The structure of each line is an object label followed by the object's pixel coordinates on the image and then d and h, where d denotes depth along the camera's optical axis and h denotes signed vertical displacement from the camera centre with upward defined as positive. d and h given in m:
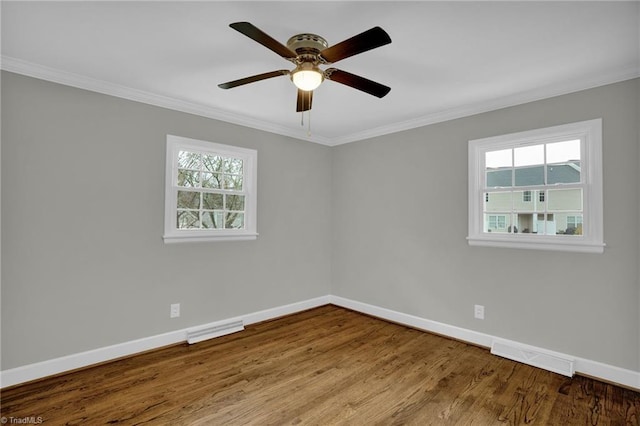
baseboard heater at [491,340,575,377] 2.72 -1.25
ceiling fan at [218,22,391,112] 1.68 +0.96
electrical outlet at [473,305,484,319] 3.31 -0.96
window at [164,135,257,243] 3.30 +0.30
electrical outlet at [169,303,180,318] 3.27 -0.97
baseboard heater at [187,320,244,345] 3.32 -1.24
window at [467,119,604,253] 2.70 +0.30
